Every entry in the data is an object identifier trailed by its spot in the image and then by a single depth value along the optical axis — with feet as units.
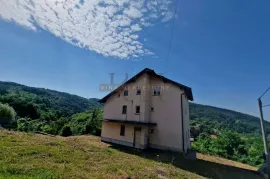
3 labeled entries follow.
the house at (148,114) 54.03
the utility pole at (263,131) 24.59
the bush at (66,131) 89.92
